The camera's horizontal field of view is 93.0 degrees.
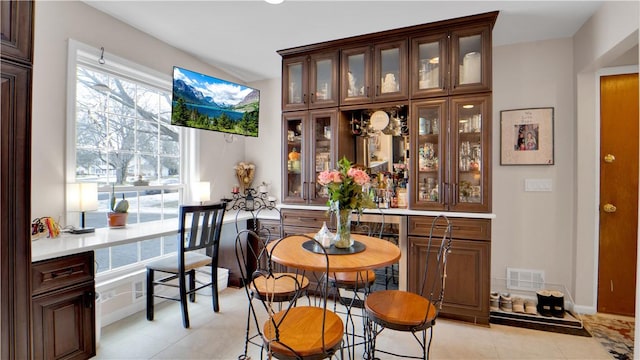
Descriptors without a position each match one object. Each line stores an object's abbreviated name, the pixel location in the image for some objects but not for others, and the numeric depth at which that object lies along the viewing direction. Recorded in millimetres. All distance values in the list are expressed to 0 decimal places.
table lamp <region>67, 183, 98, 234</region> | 2303
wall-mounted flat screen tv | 2973
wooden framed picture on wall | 3014
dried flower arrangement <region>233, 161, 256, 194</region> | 4141
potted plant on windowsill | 2580
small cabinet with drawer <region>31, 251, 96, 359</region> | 1761
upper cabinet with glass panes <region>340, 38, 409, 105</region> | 2941
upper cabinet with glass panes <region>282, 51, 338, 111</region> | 3240
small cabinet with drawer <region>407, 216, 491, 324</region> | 2637
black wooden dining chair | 2529
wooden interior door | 2748
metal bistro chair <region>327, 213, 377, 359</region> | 2199
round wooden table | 1602
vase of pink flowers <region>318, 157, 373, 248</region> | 1924
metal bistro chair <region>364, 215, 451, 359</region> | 1632
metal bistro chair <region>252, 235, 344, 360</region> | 1380
